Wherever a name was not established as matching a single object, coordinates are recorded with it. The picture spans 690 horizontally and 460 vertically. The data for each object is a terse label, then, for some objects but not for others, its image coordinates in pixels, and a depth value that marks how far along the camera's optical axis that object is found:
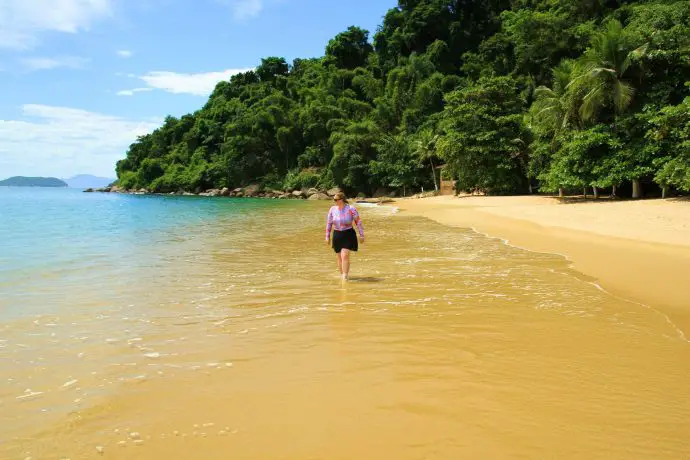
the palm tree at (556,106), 26.73
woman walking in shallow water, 8.23
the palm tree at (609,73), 22.97
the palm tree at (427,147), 45.91
